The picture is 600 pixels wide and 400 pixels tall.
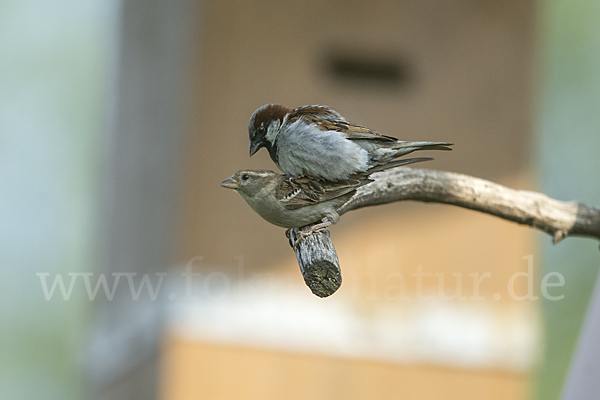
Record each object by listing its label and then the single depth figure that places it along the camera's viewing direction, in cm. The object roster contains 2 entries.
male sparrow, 444
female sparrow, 447
